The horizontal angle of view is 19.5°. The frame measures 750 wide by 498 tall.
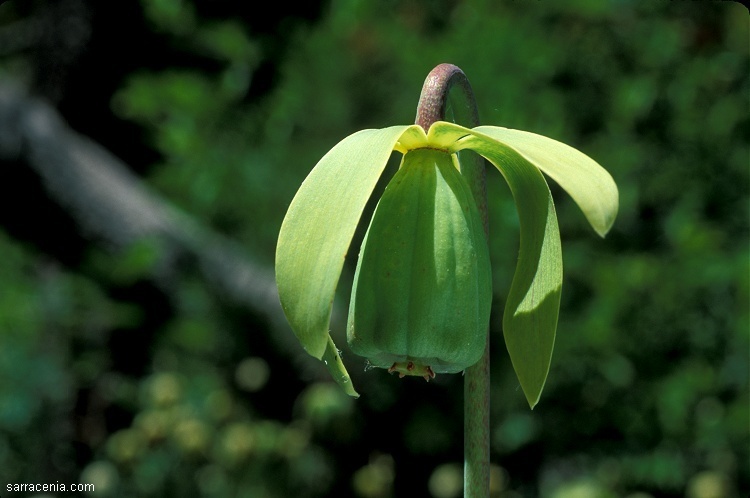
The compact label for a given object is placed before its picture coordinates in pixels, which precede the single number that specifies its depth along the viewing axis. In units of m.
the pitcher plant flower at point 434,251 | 0.37
